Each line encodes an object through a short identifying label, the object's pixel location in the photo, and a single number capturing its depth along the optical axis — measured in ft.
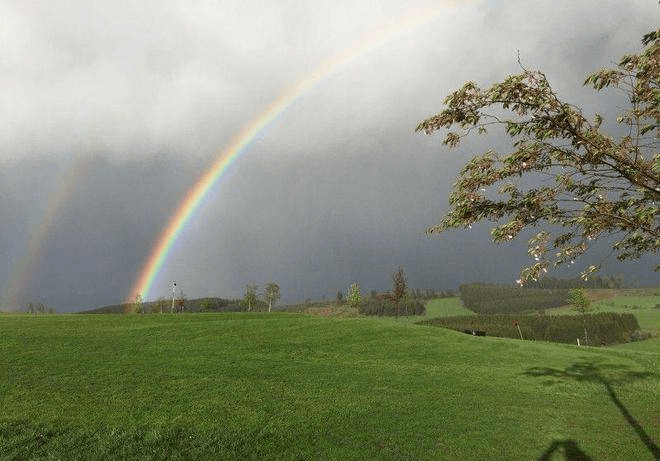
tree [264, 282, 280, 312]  522.88
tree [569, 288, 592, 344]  349.82
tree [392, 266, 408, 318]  359.25
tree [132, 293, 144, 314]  546.88
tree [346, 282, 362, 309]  459.32
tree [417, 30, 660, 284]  24.91
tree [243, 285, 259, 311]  516.73
